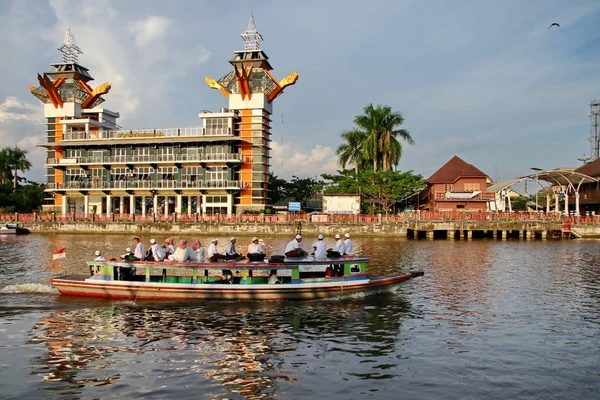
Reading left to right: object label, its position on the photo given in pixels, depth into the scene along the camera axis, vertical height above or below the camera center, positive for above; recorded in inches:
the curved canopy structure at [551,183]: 2361.0 +212.6
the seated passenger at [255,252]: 853.2 -41.6
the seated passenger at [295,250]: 846.2 -37.9
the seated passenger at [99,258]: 865.2 -49.0
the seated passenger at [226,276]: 845.3 -80.2
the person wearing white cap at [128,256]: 853.8 -45.2
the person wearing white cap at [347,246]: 912.9 -34.7
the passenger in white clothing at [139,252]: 853.2 -39.0
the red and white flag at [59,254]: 903.1 -43.3
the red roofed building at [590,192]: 2740.7 +180.4
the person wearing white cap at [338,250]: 881.5 -41.5
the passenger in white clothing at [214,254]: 866.1 -45.5
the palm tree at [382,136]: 2888.8 +522.1
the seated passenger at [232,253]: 883.2 -43.7
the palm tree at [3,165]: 3540.8 +454.1
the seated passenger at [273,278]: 836.6 -83.9
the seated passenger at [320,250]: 856.3 -38.7
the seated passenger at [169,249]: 886.4 -35.7
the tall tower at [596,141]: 4138.8 +678.2
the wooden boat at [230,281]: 823.7 -88.1
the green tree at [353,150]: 3043.8 +463.2
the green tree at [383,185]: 2561.5 +210.3
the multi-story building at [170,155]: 2829.7 +423.5
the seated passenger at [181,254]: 855.7 -43.0
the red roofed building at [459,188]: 2760.3 +208.4
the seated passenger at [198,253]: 870.4 -42.8
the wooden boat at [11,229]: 2491.4 +3.6
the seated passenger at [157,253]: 853.8 -40.9
